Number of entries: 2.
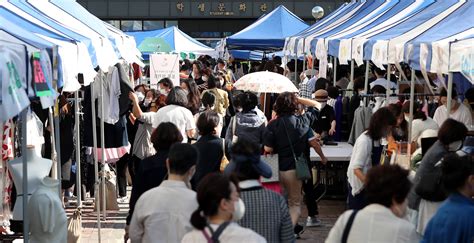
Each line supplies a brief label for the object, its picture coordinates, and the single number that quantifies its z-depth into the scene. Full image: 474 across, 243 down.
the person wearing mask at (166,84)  14.36
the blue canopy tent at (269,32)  25.33
